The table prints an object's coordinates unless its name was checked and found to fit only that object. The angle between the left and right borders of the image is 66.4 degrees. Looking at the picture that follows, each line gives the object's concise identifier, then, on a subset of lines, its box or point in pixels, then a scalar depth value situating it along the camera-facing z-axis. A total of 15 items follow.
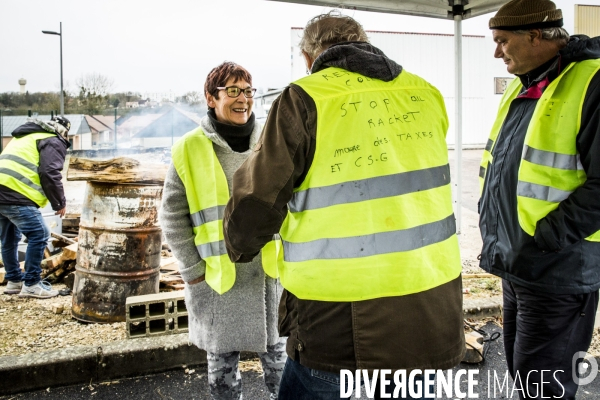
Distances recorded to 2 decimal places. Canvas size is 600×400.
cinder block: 3.56
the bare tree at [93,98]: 16.02
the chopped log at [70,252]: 5.30
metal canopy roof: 4.52
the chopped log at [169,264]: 5.36
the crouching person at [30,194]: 4.86
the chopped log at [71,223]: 6.68
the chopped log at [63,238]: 5.98
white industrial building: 21.08
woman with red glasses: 2.20
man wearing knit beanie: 1.98
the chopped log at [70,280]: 5.19
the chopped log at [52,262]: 5.42
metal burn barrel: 3.96
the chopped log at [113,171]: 3.86
